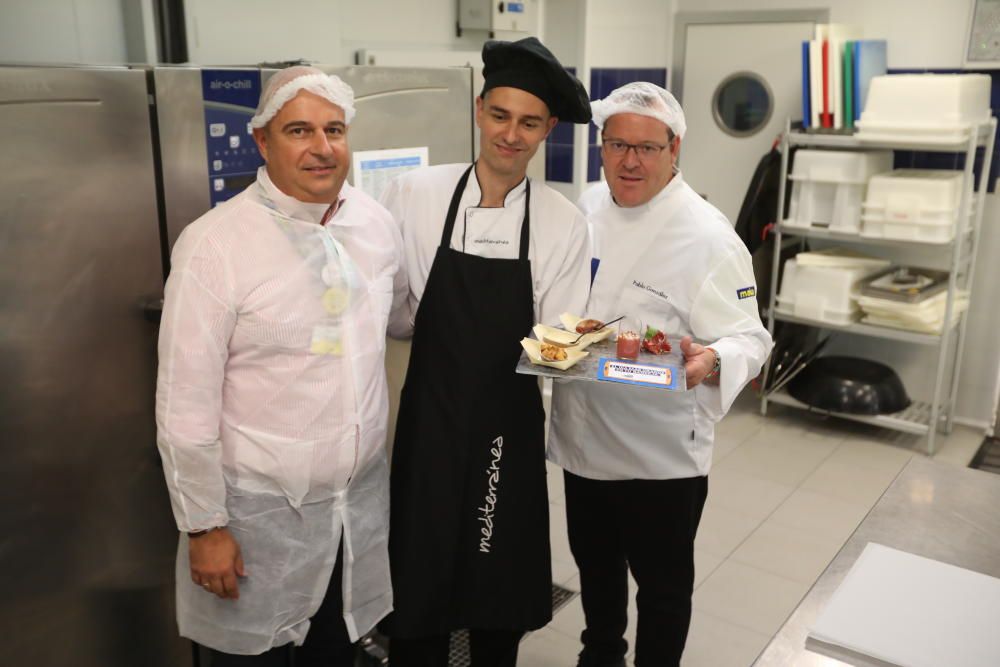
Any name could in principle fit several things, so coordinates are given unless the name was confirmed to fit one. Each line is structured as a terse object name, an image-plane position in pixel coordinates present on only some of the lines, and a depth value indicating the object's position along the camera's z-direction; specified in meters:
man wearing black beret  1.77
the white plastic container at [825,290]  3.96
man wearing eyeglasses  1.93
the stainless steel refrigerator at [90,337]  1.58
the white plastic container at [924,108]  3.57
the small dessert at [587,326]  1.77
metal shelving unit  3.72
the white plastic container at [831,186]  3.86
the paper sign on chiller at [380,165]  2.31
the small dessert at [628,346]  1.72
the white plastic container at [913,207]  3.65
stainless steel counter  1.20
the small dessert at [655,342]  1.77
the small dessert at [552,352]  1.63
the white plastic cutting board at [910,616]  1.11
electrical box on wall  3.48
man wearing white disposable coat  1.48
